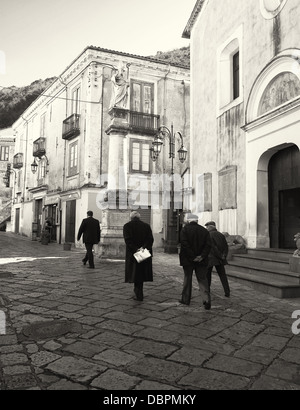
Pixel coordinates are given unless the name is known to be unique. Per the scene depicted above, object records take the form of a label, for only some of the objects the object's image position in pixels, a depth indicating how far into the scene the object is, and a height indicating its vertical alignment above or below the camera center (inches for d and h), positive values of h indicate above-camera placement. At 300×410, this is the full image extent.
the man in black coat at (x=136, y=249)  222.8 -17.0
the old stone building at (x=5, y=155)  1662.2 +334.6
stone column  449.4 +16.0
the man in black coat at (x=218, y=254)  241.0 -19.7
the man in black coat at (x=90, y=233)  372.5 -8.9
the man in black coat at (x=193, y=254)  210.1 -17.3
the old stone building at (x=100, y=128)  745.0 +221.3
